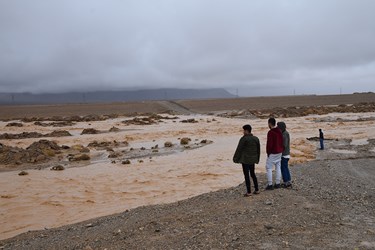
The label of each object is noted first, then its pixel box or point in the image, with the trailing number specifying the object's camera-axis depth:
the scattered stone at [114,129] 37.87
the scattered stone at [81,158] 21.34
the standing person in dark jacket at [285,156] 9.78
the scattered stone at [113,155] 22.06
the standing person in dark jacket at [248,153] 9.08
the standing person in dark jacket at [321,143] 20.36
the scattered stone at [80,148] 24.04
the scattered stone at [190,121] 47.94
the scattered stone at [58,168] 18.78
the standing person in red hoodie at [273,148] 9.35
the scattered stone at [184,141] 26.90
